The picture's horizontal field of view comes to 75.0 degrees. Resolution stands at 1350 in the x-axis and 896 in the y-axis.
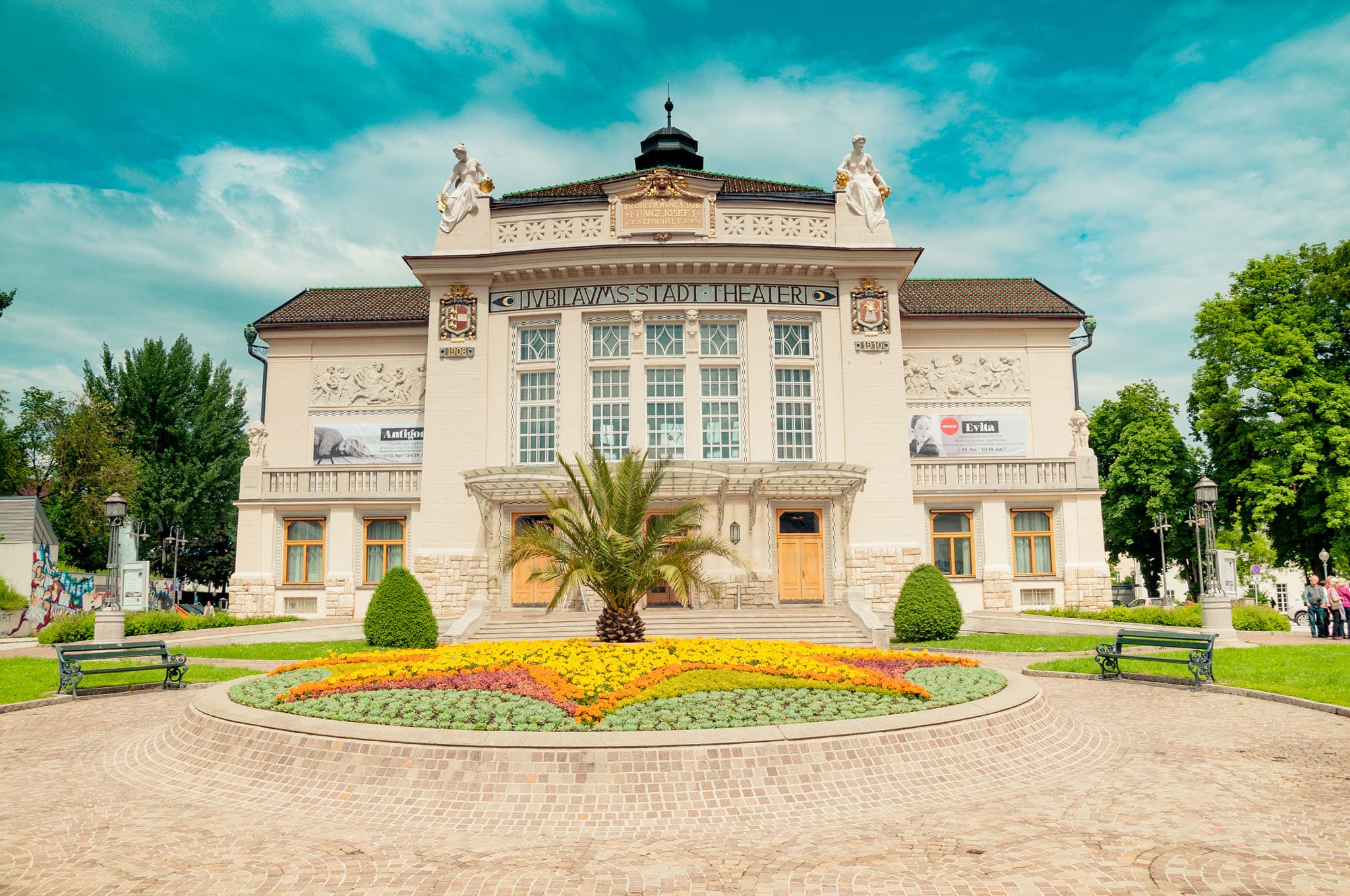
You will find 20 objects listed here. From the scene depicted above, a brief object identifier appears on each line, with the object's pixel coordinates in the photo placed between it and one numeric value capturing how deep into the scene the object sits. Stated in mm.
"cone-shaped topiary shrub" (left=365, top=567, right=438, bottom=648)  21422
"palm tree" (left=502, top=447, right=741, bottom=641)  16547
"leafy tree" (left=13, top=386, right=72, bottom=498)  45625
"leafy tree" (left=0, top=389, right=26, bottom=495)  39750
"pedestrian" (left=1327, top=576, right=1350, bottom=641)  23750
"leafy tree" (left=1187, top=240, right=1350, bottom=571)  30031
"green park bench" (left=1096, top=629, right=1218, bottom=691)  15086
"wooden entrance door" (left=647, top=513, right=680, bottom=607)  28469
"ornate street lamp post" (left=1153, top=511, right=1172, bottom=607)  36012
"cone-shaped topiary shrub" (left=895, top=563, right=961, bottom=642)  22453
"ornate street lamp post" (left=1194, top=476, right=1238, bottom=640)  21000
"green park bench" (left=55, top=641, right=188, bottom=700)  15133
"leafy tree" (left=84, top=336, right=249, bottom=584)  43500
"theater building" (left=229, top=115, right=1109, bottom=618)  29000
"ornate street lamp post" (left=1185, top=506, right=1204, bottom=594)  32188
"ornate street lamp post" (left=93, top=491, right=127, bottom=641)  21516
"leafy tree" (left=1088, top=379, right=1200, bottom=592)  37969
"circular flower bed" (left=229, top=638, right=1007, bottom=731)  9633
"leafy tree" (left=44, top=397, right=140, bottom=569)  41688
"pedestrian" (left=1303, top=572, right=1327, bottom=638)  24031
